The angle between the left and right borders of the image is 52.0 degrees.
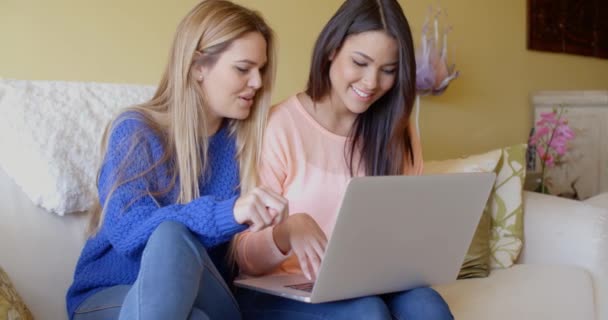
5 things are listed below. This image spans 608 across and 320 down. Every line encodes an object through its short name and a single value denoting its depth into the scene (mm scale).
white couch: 1136
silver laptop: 873
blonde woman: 920
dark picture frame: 2625
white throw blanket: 1142
